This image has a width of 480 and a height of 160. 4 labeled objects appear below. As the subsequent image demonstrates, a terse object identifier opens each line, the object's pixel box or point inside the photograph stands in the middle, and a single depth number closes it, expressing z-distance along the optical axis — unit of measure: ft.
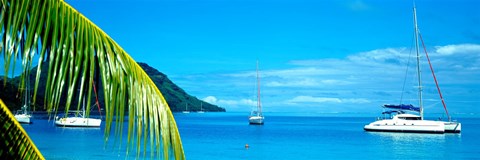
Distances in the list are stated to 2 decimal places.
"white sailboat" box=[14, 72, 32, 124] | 261.38
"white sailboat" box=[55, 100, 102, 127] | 225.15
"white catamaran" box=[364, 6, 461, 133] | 203.00
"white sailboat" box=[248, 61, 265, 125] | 311.06
